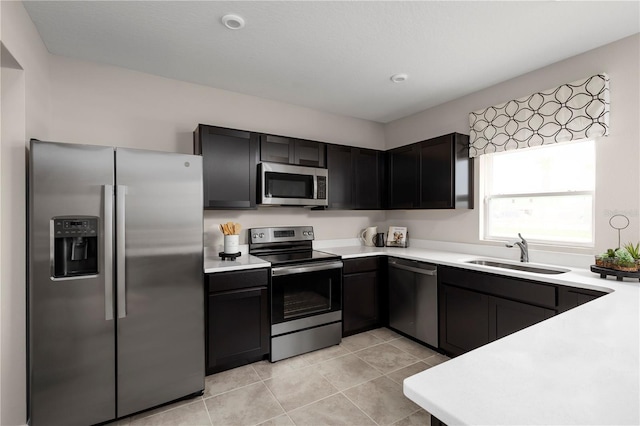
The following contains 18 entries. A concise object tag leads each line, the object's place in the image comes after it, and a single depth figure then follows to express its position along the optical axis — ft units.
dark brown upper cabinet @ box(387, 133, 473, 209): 10.28
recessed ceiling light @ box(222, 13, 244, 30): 6.50
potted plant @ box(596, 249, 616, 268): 6.70
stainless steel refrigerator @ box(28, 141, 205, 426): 5.84
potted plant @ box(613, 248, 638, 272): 6.41
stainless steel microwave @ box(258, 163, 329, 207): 9.89
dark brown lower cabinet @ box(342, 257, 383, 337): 10.47
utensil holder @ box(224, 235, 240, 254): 9.14
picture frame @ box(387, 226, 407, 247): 12.64
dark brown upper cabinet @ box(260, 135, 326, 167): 10.10
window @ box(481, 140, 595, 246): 8.23
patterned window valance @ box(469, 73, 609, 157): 7.56
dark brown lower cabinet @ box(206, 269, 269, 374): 8.07
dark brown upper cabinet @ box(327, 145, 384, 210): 11.59
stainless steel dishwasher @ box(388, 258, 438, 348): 9.51
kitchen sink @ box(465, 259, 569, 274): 8.00
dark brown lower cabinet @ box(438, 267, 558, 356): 7.09
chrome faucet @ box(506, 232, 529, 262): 8.86
